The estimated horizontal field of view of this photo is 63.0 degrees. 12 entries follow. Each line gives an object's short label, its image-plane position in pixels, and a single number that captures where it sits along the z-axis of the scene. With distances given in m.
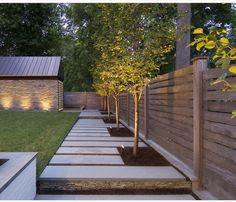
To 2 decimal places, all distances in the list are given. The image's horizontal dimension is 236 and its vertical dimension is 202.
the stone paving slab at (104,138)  5.80
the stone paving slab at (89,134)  6.35
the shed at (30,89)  13.70
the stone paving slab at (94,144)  5.06
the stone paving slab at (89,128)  7.62
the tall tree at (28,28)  18.66
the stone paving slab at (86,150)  4.38
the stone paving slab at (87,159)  3.67
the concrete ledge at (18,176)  1.98
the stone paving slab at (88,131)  7.08
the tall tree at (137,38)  3.96
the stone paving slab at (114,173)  2.98
